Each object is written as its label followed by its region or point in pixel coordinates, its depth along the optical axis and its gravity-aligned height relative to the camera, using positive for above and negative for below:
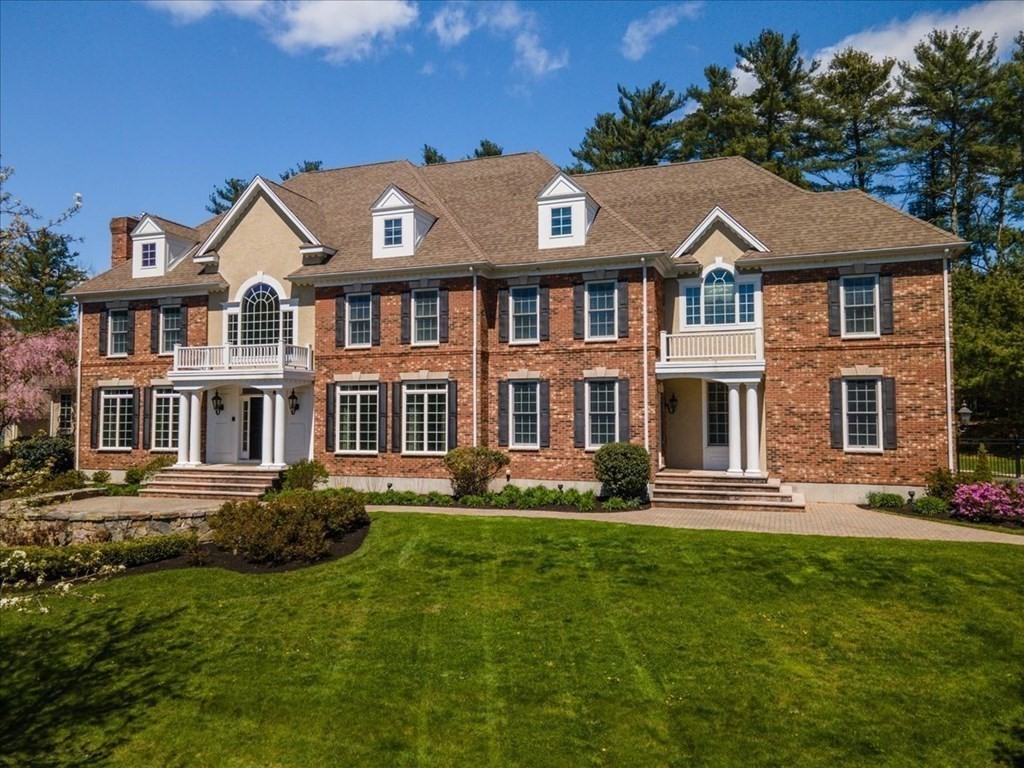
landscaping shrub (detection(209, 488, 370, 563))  14.23 -2.17
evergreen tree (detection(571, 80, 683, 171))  44.09 +17.06
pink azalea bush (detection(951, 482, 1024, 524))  17.03 -2.04
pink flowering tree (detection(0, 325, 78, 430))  30.03 +2.18
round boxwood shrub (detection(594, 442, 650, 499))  19.64 -1.38
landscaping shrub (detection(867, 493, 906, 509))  19.41 -2.23
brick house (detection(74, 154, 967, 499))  20.42 +2.60
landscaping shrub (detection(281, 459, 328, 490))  22.08 -1.74
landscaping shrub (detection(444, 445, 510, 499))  20.86 -1.42
